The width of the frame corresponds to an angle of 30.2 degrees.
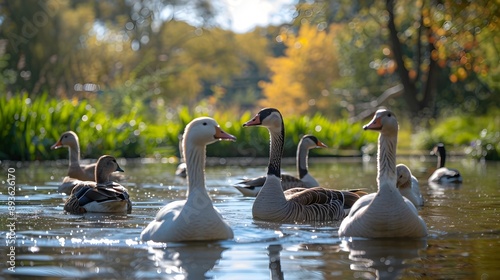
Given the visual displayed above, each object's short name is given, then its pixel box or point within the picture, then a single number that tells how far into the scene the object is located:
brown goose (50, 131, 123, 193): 15.30
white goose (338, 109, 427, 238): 8.34
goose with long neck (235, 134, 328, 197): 13.66
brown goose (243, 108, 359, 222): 10.25
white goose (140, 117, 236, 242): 8.01
